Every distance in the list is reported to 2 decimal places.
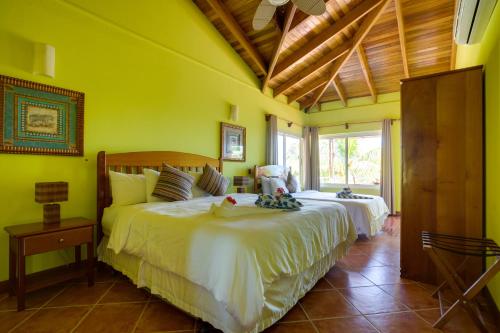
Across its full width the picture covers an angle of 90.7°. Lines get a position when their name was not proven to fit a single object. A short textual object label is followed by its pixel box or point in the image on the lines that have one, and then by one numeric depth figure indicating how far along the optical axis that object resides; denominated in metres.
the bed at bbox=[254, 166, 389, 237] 3.57
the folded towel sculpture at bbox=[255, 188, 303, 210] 2.21
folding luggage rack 1.52
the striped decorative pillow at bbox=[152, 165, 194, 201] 2.70
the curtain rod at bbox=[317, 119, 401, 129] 6.03
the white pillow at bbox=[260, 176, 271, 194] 4.57
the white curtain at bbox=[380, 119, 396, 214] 5.64
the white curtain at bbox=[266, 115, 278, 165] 5.36
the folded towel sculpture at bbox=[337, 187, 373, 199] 4.16
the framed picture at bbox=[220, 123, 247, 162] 4.31
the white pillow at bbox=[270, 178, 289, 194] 4.54
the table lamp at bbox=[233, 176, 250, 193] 4.41
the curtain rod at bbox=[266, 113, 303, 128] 6.03
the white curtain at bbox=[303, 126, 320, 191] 6.68
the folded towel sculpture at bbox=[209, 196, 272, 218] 1.90
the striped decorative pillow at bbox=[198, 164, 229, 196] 3.31
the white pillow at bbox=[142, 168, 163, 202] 2.69
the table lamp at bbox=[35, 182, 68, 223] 2.07
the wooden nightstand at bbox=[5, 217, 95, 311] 1.83
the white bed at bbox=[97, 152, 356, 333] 1.41
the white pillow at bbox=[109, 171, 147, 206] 2.56
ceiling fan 2.37
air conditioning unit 1.76
